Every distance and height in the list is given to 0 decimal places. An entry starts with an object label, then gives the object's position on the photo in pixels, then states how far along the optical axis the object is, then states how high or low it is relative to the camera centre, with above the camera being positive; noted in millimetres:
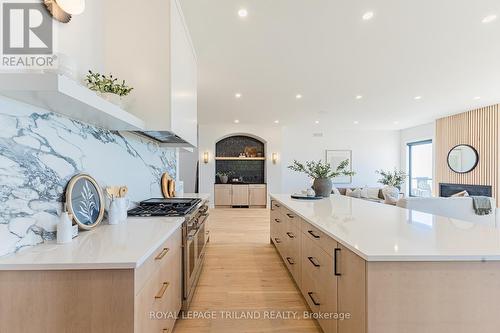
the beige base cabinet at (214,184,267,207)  8539 -907
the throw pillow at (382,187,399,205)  4921 -554
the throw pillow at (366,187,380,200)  6859 -675
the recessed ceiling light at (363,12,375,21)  2576 +1554
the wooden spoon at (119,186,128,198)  2065 -192
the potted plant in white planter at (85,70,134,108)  1725 +551
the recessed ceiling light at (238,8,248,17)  2545 +1561
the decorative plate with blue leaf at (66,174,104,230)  1543 -217
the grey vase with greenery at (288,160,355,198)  3617 -171
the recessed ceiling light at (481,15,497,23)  2660 +1575
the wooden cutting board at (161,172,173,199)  3231 -225
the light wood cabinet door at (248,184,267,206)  8594 -908
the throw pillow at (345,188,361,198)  6789 -663
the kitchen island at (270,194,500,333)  1185 -532
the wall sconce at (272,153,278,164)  8758 +302
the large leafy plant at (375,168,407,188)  8102 -395
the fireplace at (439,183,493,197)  6483 -571
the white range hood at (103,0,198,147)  2061 +922
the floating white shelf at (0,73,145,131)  1047 +321
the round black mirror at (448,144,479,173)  6869 +274
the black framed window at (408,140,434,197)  8742 +4
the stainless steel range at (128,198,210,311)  2102 -545
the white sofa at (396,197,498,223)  3934 -592
